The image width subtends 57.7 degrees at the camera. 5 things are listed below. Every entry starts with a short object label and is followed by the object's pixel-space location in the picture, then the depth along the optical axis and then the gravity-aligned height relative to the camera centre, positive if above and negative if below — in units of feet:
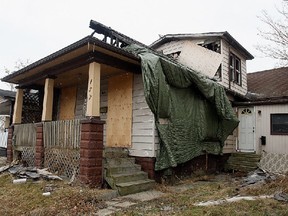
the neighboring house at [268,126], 34.71 +1.38
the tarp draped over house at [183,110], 23.30 +2.47
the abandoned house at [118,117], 21.76 +1.63
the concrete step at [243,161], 36.04 -3.73
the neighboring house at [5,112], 41.73 +3.21
